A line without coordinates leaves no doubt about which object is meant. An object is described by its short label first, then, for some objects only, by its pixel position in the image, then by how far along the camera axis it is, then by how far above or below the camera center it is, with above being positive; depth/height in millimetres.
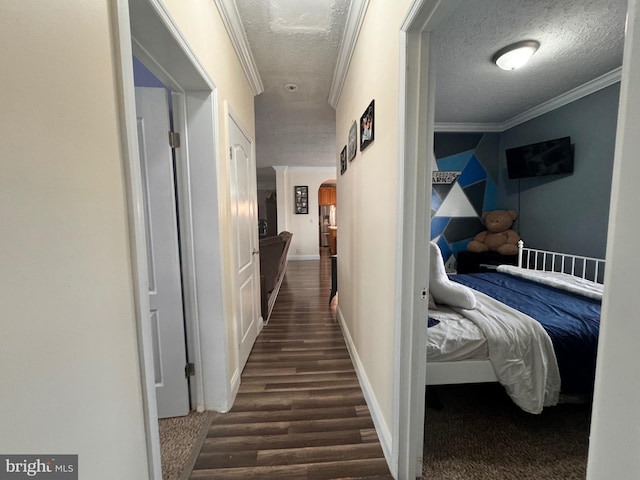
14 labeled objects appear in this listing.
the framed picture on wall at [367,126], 1477 +566
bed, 1340 -738
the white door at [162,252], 1363 -200
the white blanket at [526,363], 1328 -808
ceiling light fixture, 2021 +1337
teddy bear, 3623 -332
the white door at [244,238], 1871 -192
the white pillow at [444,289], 1606 -492
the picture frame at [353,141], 1952 +609
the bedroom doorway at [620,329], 348 -173
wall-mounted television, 2996 +720
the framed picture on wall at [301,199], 6745 +462
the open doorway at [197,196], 1075 +124
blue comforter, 1363 -639
